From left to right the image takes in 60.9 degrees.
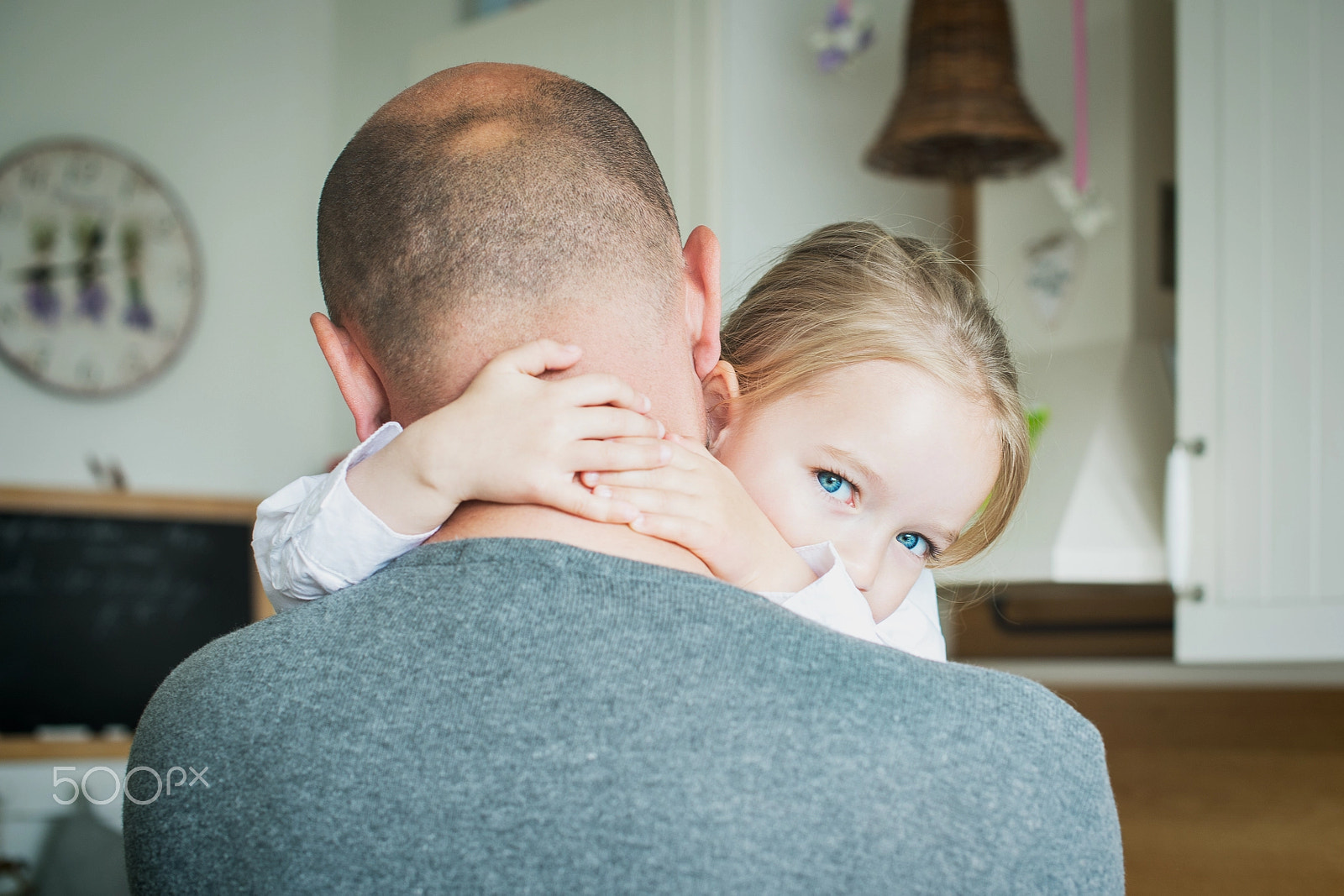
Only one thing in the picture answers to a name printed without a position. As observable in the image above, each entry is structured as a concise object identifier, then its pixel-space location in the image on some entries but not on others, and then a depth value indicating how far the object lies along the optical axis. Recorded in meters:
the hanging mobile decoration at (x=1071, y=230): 2.24
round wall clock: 2.95
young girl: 0.67
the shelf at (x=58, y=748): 2.78
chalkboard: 2.86
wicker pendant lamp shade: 2.07
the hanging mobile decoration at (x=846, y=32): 2.41
